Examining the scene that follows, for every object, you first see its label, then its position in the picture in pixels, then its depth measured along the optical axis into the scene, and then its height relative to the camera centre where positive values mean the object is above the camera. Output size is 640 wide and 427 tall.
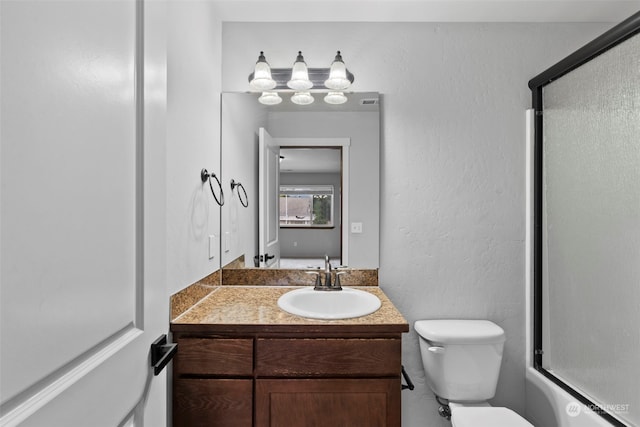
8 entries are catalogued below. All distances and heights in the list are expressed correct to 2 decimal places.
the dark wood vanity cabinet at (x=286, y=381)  1.35 -0.62
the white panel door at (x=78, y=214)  0.43 -0.01
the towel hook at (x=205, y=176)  1.66 +0.16
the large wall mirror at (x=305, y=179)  1.99 +0.17
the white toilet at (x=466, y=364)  1.72 -0.71
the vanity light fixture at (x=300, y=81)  1.90 +0.67
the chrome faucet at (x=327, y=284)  1.87 -0.37
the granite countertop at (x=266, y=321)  1.37 -0.42
